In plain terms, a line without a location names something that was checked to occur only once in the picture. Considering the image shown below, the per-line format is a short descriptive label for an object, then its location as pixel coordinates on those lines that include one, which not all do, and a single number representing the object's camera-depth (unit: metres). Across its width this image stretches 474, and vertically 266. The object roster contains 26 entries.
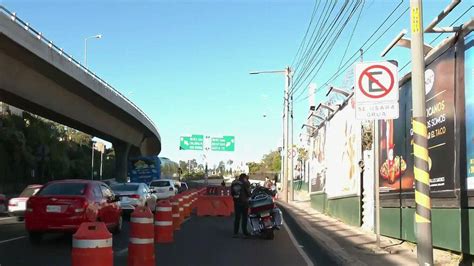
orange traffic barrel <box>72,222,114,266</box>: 6.57
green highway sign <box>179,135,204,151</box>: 72.88
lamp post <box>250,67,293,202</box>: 40.16
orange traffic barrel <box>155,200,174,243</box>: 14.56
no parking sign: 11.45
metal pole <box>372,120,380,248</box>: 11.83
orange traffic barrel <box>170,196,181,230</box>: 18.55
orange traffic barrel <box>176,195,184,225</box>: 20.73
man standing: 16.77
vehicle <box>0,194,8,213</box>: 23.77
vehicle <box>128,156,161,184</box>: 54.97
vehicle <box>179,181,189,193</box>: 60.80
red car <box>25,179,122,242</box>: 13.94
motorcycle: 15.95
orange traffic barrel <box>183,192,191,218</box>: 24.48
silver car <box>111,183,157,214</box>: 22.41
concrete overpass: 27.83
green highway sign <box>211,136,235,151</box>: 72.50
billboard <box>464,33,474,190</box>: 9.18
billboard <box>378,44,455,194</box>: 10.06
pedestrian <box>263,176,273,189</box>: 36.92
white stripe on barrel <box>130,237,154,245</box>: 9.89
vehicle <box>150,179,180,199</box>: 41.22
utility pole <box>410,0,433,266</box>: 8.70
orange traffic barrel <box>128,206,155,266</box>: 9.78
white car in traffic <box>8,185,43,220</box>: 21.53
